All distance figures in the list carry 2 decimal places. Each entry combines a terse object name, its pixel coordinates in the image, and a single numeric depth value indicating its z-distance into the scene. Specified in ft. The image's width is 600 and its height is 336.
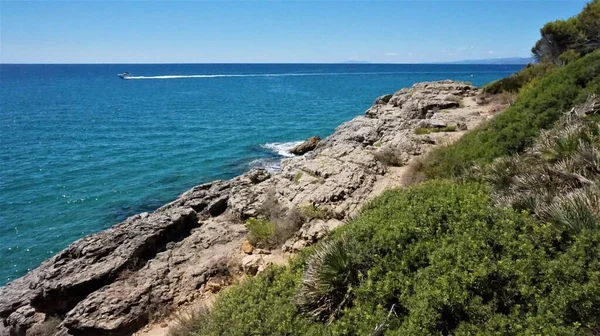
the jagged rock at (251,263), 36.09
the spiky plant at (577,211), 19.61
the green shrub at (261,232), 39.67
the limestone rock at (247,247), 39.67
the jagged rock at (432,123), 67.00
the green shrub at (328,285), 21.16
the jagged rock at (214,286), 36.42
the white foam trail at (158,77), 487.61
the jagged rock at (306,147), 97.38
